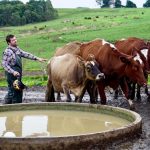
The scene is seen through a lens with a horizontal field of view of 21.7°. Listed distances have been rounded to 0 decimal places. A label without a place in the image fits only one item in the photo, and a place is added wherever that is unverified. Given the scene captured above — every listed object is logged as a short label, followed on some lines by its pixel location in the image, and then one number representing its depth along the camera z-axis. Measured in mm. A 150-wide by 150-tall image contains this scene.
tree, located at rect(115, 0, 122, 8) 106015
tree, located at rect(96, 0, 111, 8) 119742
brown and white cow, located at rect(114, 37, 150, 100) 12009
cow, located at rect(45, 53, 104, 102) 10666
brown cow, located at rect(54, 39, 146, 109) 10895
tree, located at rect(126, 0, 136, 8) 100726
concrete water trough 7150
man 10375
